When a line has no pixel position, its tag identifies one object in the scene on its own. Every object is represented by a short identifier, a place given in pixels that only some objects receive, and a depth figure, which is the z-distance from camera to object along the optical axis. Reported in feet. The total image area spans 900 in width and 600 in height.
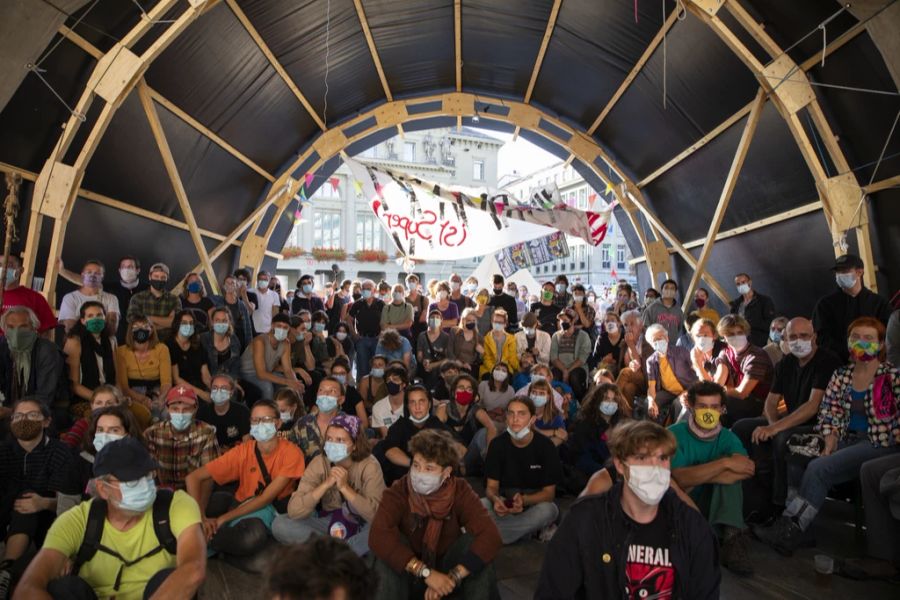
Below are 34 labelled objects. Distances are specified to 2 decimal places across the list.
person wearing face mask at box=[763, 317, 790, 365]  21.91
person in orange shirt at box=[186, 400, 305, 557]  13.61
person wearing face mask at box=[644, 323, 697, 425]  21.16
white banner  36.14
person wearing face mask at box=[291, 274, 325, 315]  32.85
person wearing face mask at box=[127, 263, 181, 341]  22.20
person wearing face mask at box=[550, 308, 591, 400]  27.37
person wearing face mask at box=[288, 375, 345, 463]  15.70
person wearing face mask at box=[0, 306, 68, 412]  15.97
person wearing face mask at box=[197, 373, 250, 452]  16.87
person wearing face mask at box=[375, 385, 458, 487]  17.03
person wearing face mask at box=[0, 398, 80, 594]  12.01
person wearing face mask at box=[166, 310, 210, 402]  20.48
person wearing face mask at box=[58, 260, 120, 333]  20.12
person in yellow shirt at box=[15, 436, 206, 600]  8.86
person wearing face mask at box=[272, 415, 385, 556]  13.19
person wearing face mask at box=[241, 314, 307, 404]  22.81
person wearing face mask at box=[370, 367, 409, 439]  19.97
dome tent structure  20.52
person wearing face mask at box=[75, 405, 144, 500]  12.77
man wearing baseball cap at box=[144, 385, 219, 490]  14.74
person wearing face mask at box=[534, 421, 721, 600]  7.97
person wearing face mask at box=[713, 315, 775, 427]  18.33
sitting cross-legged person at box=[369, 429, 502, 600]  10.52
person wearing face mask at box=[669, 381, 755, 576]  13.05
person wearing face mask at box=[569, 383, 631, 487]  18.79
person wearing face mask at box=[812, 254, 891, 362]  17.94
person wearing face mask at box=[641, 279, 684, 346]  28.67
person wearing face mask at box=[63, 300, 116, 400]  17.62
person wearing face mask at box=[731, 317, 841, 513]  15.28
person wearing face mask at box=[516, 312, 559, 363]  26.89
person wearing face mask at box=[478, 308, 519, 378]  26.11
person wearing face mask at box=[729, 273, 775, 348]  25.30
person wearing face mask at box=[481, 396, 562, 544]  15.11
